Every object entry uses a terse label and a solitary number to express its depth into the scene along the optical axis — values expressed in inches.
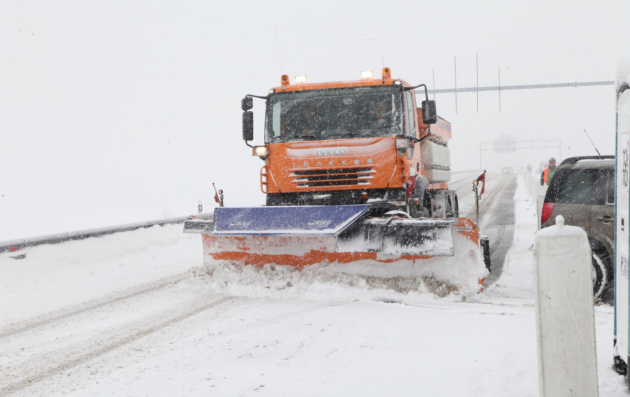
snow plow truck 249.4
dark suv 252.1
